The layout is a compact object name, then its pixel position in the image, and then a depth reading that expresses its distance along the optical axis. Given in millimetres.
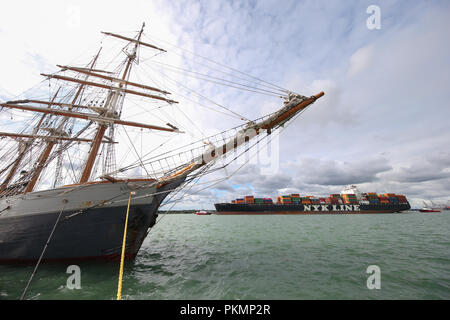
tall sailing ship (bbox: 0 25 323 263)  7352
